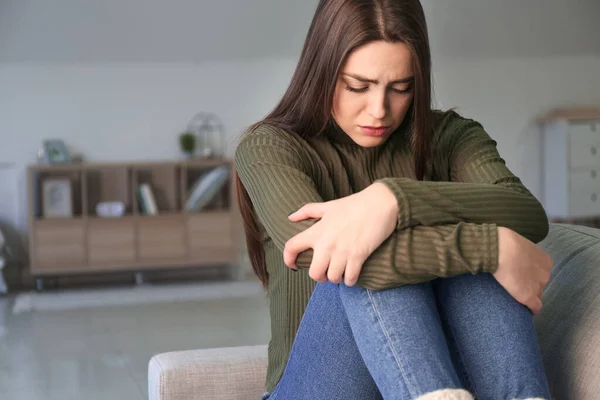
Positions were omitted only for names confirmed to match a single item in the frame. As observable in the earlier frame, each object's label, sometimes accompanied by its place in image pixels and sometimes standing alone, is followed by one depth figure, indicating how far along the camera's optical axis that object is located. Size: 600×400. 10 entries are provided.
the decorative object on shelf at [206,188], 5.43
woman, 1.14
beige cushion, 1.31
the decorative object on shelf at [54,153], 5.33
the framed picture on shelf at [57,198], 5.28
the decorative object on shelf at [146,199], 5.38
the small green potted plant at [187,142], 5.54
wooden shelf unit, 5.21
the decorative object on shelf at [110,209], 5.32
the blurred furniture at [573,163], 6.31
